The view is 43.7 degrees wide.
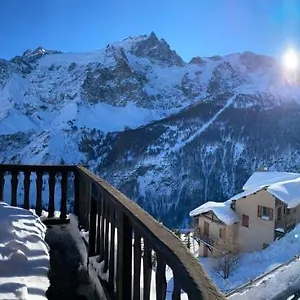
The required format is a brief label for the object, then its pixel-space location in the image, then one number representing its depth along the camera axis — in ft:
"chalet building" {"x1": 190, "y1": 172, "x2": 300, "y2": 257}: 57.77
